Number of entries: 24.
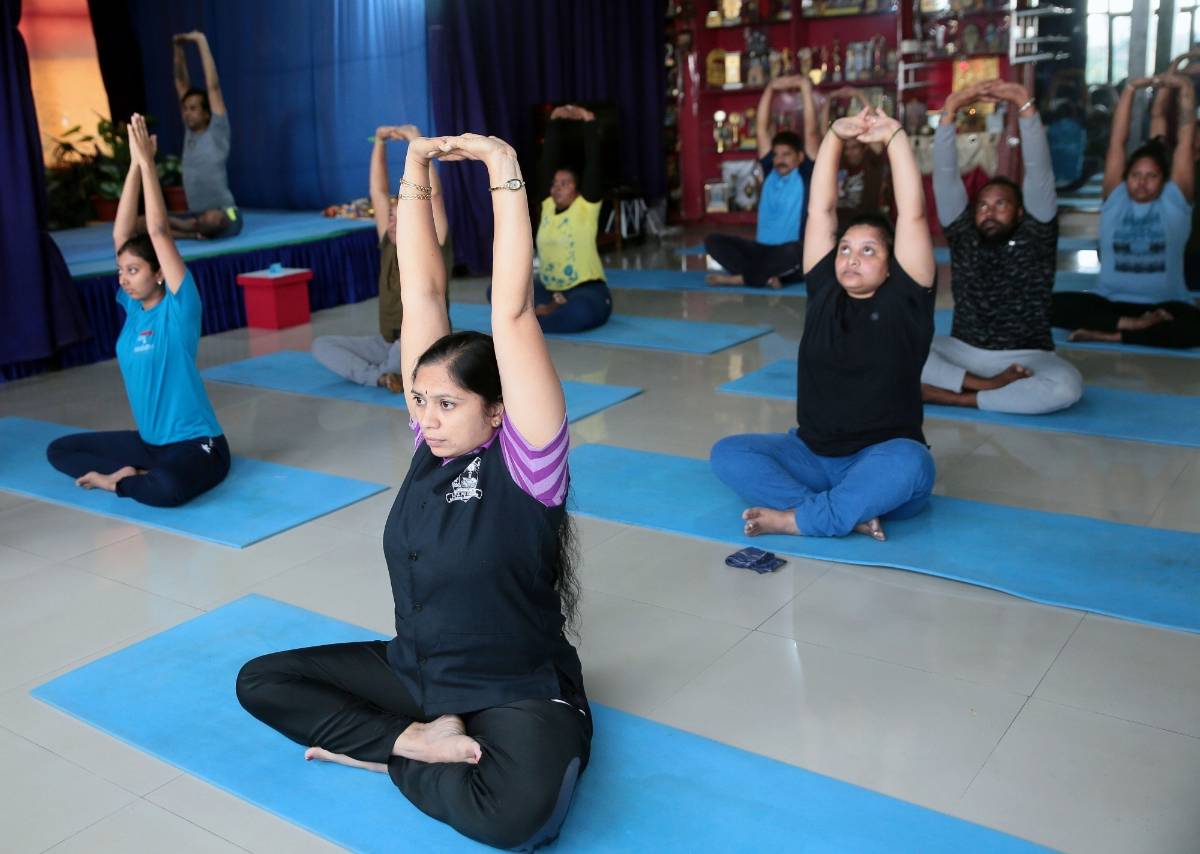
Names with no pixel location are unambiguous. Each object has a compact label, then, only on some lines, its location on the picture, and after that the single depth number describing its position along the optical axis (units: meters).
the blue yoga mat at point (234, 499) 3.37
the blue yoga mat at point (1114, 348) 4.91
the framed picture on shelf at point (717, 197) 9.78
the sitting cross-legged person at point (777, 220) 6.71
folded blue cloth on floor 2.90
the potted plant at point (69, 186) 7.99
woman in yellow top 5.77
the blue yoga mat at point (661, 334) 5.45
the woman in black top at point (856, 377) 2.93
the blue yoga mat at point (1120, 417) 3.87
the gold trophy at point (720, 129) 9.70
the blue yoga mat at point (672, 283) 6.73
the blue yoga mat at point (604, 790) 1.86
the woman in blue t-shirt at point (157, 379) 3.46
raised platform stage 5.81
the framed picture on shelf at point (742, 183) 9.61
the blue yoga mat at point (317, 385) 4.57
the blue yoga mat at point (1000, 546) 2.67
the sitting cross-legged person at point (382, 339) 4.64
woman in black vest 1.80
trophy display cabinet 8.38
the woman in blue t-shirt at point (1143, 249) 4.97
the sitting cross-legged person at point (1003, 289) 4.06
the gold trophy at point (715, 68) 9.58
